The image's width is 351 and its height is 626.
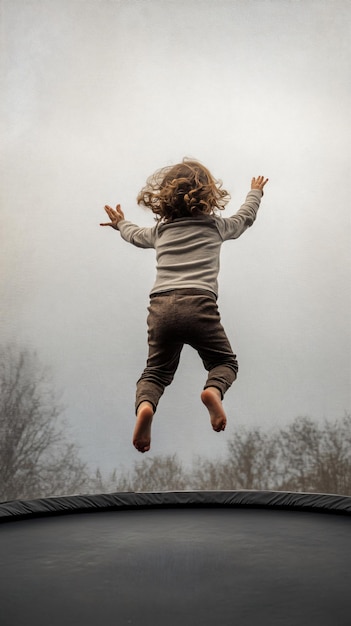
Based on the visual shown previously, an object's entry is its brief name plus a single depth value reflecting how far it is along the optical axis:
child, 1.94
